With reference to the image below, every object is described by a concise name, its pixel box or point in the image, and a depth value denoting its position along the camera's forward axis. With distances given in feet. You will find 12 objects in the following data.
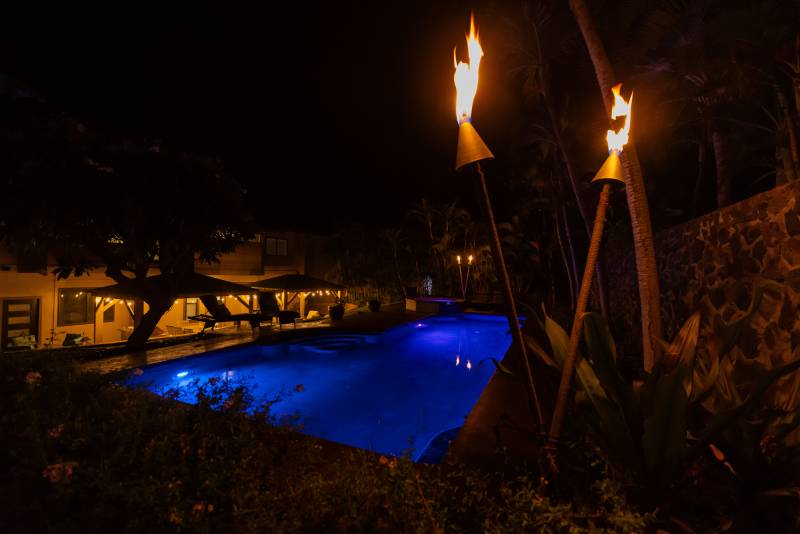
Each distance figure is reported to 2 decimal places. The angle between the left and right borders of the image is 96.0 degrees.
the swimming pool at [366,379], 20.04
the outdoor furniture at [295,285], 47.37
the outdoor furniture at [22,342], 36.54
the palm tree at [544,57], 29.19
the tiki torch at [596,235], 6.58
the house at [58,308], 38.63
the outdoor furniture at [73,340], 37.15
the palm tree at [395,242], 71.81
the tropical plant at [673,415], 6.13
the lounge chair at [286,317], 44.11
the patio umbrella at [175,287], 30.45
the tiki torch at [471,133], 6.19
